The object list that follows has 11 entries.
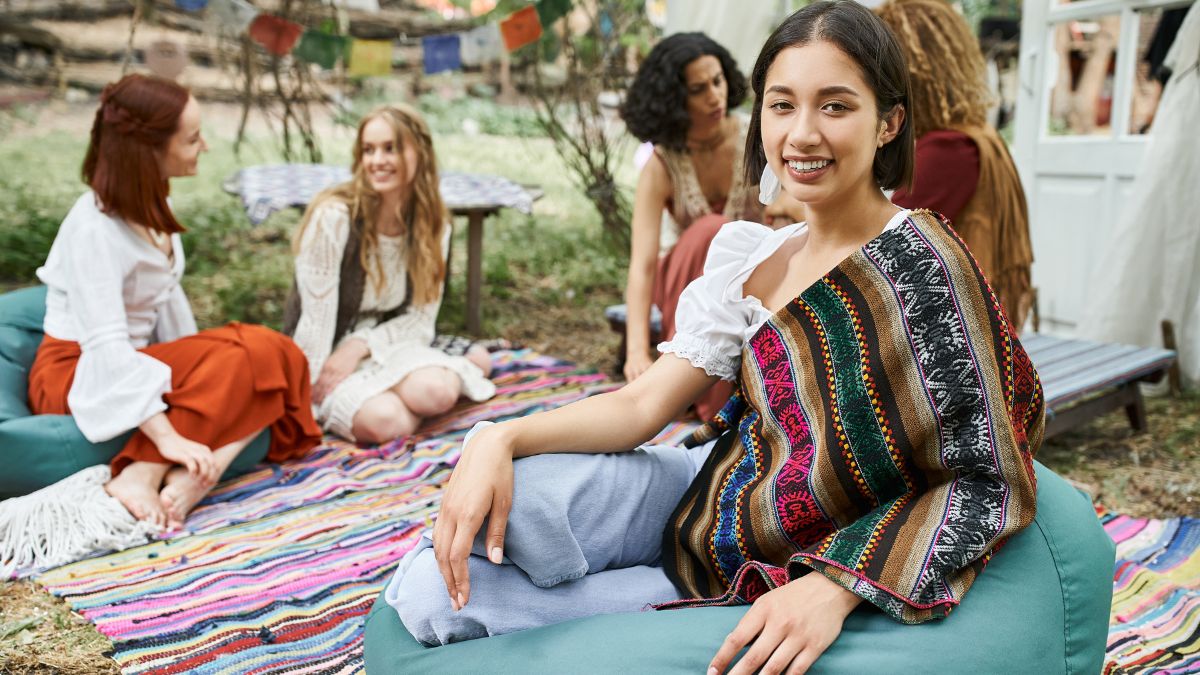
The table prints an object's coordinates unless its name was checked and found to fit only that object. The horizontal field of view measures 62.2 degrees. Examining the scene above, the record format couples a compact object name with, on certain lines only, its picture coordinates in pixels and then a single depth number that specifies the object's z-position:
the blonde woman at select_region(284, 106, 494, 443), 3.59
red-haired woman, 2.81
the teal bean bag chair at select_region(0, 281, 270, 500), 2.78
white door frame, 4.51
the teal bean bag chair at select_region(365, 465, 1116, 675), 1.37
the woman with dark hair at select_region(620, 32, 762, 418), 3.52
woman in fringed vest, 3.13
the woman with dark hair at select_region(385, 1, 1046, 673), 1.40
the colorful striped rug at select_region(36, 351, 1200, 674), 2.19
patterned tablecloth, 4.28
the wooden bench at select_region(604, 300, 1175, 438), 3.35
